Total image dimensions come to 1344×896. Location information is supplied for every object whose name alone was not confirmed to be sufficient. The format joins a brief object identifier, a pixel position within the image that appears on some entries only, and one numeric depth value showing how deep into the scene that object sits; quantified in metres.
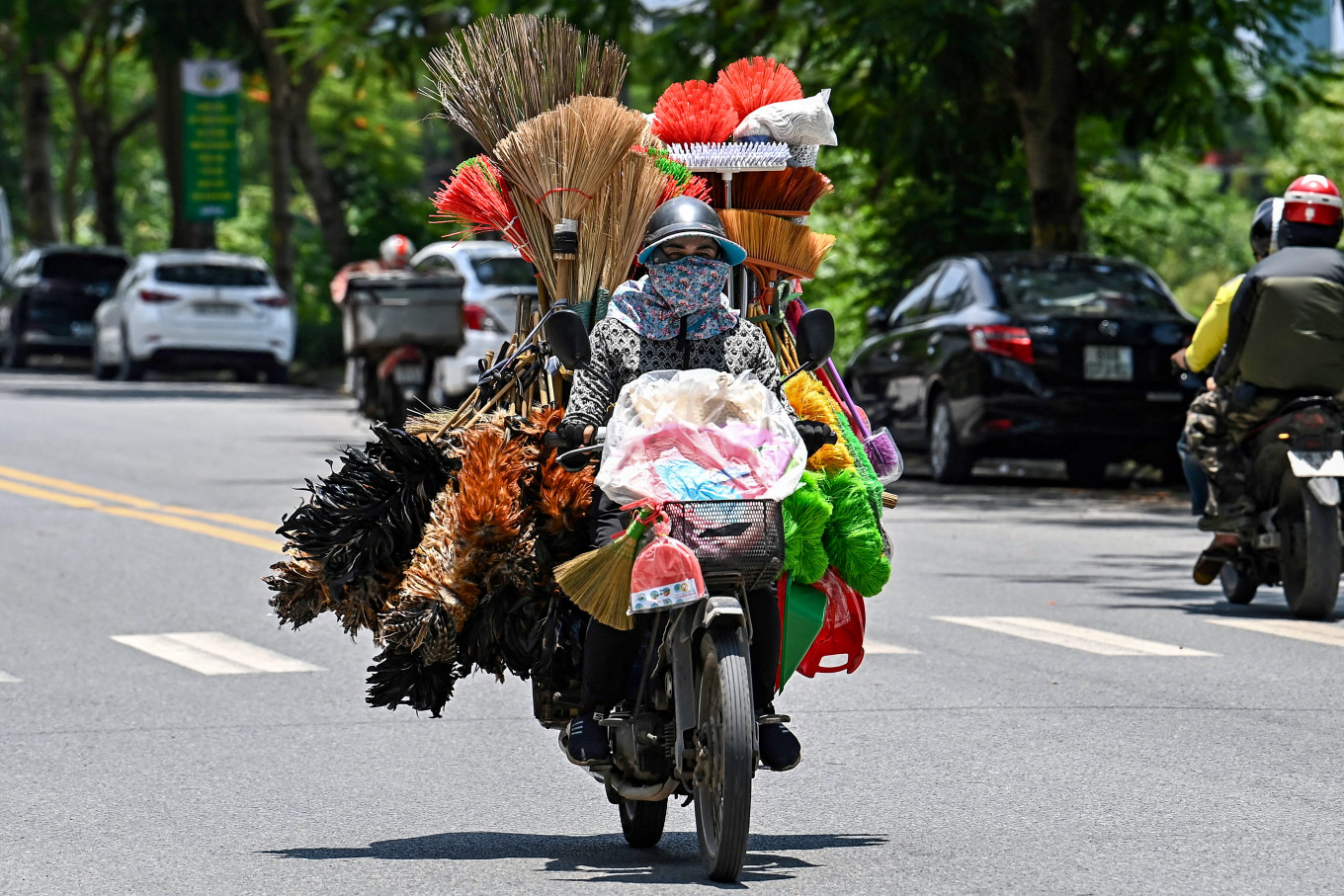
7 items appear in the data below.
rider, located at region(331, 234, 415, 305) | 41.41
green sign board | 70.06
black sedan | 31.59
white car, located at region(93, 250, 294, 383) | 58.16
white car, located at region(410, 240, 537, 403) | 41.34
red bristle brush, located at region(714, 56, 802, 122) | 13.87
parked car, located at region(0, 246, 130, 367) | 69.87
